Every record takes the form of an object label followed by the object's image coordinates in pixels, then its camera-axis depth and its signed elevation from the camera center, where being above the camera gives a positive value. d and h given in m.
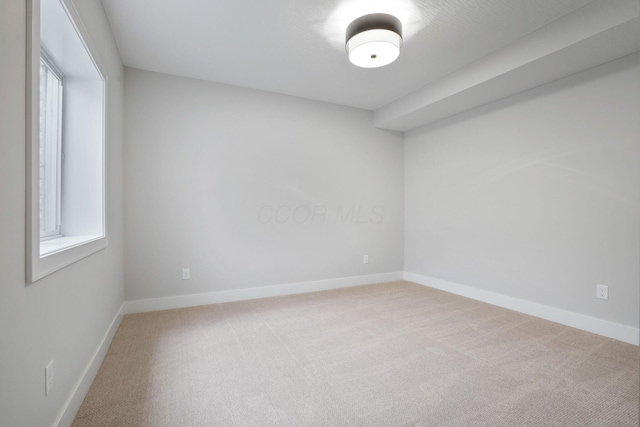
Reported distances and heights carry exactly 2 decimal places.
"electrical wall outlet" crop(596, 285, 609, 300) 2.52 -0.67
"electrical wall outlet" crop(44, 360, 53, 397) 1.19 -0.68
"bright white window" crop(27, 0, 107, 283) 1.56 +0.50
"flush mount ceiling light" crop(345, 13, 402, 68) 2.19 +1.34
